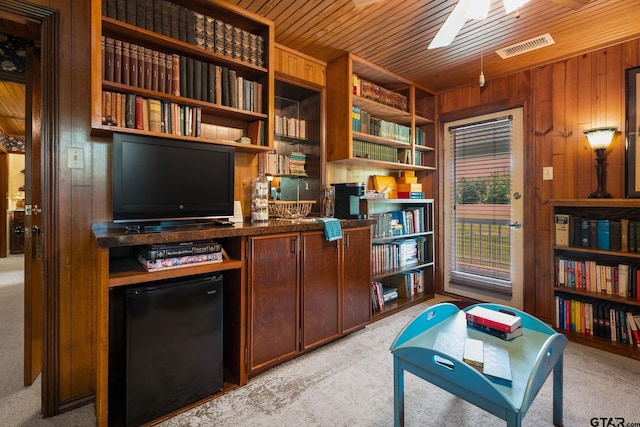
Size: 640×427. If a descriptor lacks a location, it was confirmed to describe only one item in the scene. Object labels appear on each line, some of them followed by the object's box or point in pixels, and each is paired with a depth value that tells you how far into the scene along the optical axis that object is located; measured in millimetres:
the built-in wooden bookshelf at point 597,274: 2369
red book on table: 1560
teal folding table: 1096
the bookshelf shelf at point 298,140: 2783
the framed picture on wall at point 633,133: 2471
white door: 3213
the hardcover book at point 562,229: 2648
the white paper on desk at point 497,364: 1193
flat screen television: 1719
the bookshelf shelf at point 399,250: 3146
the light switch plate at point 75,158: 1753
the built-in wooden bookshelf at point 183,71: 1705
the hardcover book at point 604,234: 2461
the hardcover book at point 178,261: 1584
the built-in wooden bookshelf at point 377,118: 2875
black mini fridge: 1518
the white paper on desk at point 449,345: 1313
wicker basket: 2572
